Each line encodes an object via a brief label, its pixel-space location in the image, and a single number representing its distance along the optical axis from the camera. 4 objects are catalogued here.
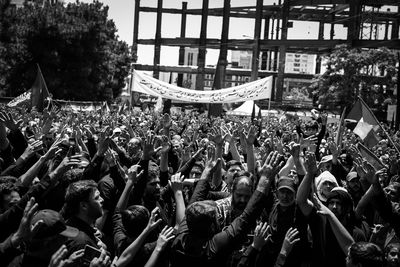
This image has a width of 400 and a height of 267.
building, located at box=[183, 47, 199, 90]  165.38
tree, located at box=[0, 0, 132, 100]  38.06
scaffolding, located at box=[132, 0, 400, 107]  51.84
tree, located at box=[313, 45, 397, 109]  41.31
